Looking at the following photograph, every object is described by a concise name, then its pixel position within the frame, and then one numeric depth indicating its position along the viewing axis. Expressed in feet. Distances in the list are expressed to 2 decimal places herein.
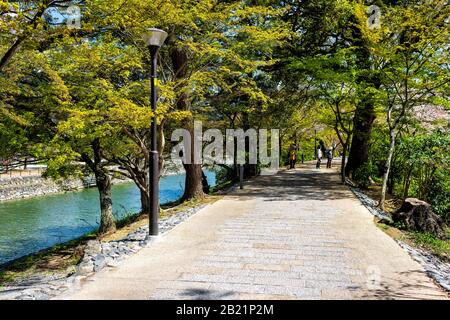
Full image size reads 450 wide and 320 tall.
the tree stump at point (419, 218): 26.19
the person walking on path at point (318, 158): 77.77
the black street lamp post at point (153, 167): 22.49
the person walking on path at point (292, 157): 76.51
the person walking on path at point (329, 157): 78.77
